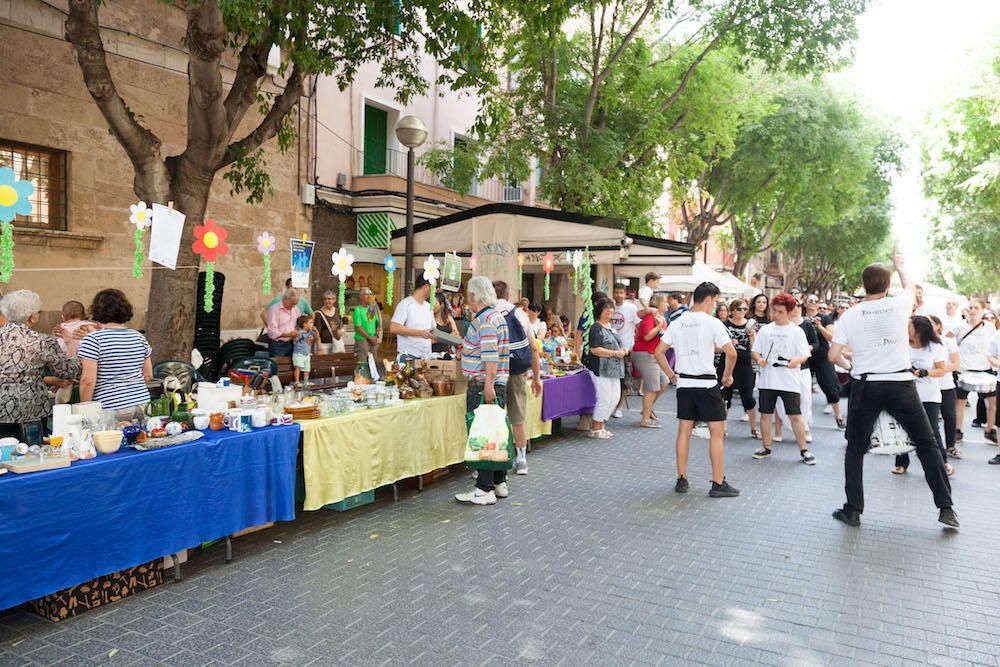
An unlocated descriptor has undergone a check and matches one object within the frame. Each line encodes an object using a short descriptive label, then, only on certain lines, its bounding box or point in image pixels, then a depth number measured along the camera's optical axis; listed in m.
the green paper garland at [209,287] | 6.14
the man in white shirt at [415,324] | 7.23
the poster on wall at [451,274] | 8.31
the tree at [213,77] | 6.38
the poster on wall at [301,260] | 7.24
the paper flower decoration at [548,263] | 11.36
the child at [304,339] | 9.29
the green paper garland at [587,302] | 9.41
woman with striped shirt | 4.44
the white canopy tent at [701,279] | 18.70
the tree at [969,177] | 16.67
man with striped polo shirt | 5.69
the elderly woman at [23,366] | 4.60
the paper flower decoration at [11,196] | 4.44
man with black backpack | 6.34
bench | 8.33
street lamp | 8.51
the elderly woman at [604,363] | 8.86
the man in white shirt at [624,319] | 9.70
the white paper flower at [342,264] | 7.55
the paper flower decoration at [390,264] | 10.06
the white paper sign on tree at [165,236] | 5.56
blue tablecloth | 3.35
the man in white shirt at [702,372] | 6.00
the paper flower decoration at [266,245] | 6.77
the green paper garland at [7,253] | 4.81
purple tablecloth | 8.29
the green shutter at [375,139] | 15.43
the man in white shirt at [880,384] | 5.26
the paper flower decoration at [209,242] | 5.92
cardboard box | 3.61
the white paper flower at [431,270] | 8.27
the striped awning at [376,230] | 14.55
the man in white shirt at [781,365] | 7.79
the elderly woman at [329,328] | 10.46
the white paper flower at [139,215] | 5.66
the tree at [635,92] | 12.85
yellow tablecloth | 5.01
